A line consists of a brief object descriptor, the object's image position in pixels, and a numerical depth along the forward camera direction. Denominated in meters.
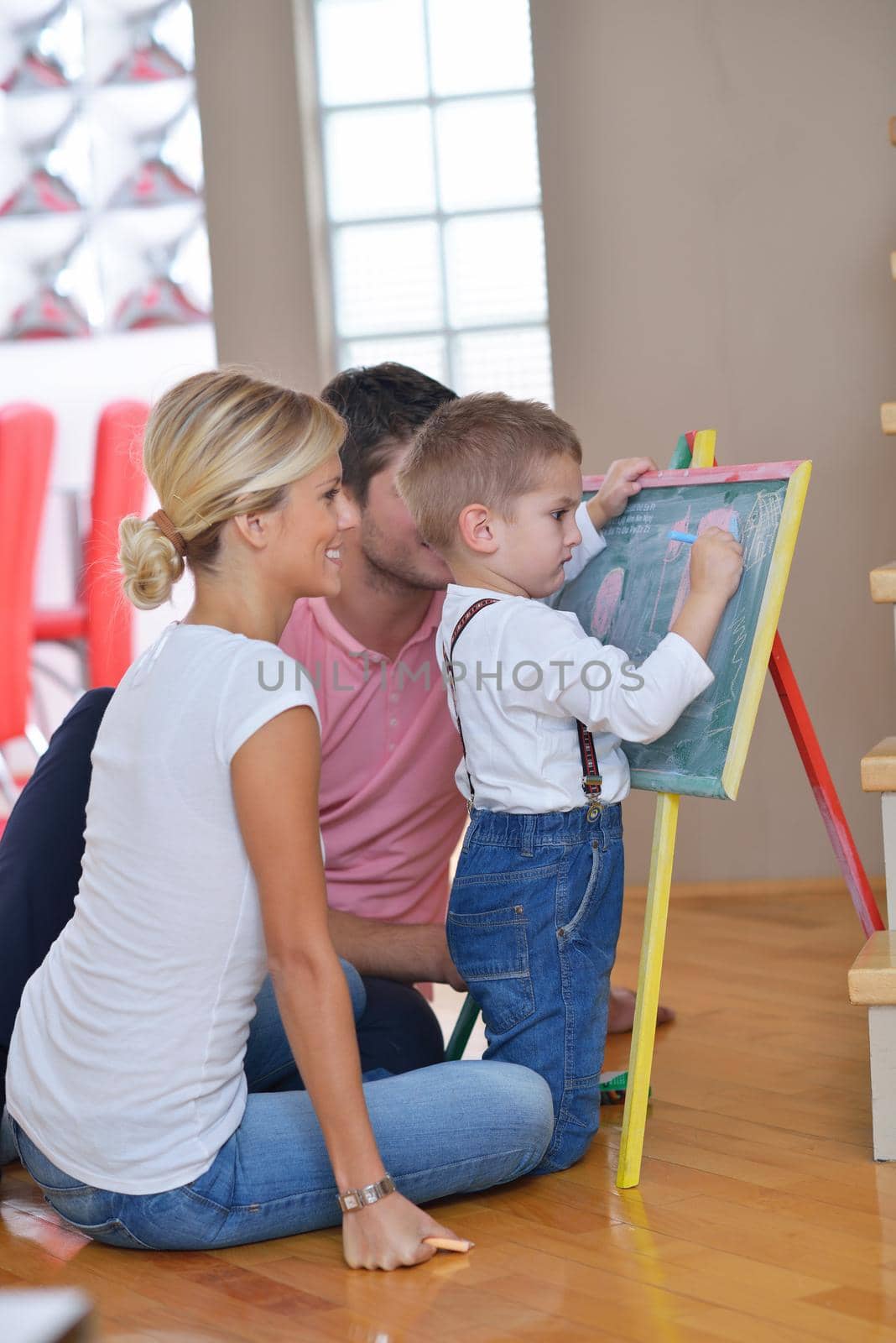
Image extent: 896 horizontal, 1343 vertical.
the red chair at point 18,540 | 4.45
